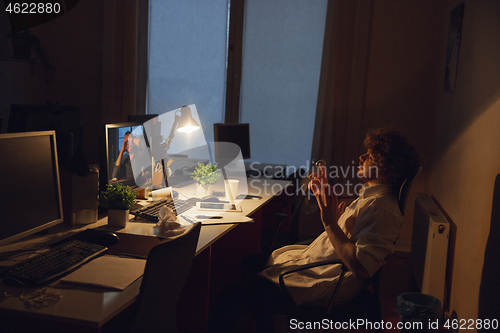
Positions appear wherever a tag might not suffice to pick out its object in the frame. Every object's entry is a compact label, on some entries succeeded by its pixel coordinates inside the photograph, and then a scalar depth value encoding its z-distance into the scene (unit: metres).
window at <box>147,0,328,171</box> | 4.22
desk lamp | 3.09
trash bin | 2.06
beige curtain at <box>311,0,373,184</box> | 3.91
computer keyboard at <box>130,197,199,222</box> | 2.06
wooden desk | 1.09
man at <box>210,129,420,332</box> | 1.67
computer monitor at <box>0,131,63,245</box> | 1.36
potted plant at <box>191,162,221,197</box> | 2.62
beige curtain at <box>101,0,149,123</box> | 4.44
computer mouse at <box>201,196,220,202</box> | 2.53
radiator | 2.61
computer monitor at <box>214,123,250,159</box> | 3.51
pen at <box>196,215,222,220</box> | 2.16
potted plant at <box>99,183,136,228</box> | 1.91
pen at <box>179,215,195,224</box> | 2.08
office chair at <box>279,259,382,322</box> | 1.71
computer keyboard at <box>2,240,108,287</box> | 1.24
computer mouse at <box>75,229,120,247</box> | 1.63
